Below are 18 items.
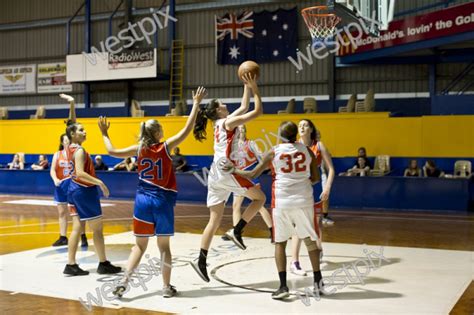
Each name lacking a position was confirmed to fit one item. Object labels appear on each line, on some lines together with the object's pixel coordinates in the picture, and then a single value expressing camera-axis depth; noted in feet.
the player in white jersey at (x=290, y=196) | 18.53
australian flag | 69.15
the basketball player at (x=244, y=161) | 27.82
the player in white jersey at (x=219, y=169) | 20.92
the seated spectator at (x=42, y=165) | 66.02
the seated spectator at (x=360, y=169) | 51.35
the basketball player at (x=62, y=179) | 29.12
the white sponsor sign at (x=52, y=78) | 83.35
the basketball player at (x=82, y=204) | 22.15
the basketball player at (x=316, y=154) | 21.70
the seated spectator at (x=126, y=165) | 60.30
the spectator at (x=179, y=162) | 58.65
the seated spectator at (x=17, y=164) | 69.31
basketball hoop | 44.38
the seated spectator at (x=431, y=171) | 49.11
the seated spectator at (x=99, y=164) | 61.77
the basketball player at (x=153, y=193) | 18.62
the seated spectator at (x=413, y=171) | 49.58
